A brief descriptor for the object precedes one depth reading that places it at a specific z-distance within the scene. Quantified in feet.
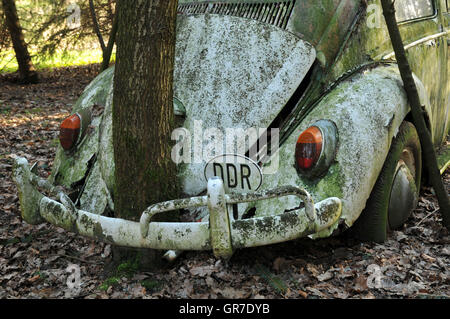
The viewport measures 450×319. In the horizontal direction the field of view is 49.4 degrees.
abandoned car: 9.34
